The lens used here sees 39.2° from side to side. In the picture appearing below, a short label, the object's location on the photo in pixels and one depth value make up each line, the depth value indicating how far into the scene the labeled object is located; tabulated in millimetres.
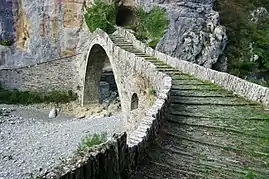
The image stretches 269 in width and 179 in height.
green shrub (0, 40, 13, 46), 27625
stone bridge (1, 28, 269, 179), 5059
